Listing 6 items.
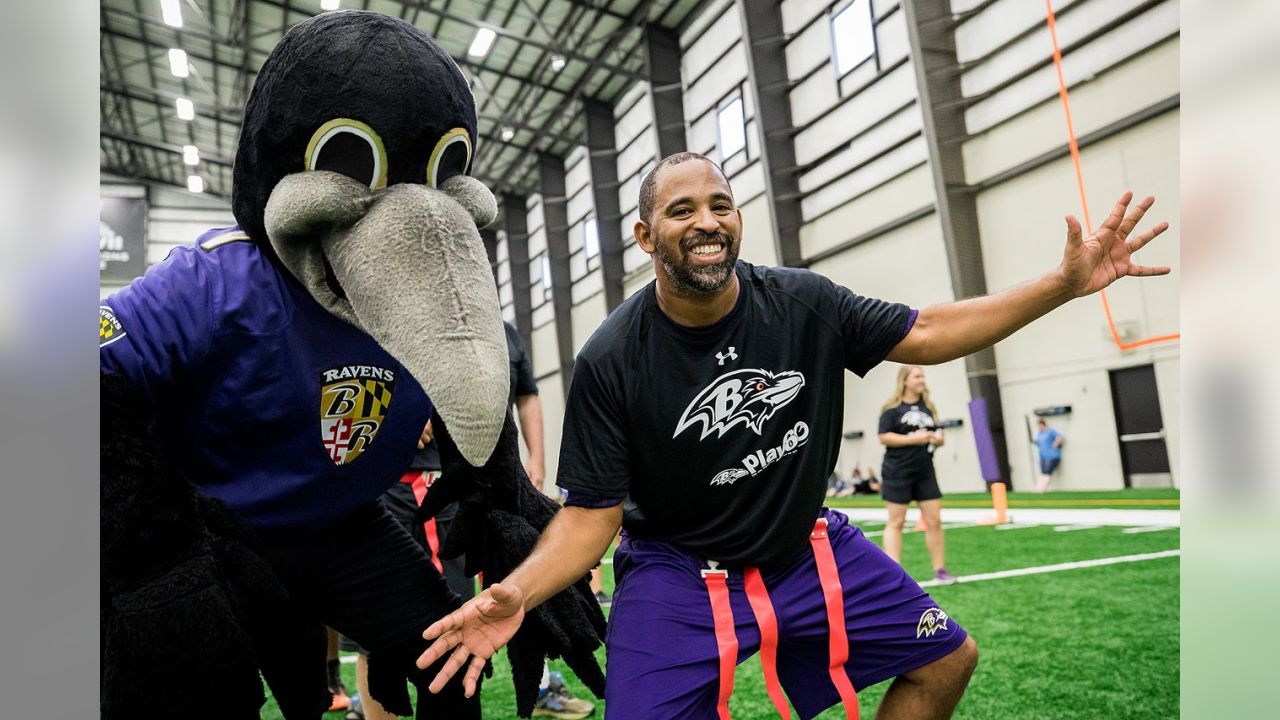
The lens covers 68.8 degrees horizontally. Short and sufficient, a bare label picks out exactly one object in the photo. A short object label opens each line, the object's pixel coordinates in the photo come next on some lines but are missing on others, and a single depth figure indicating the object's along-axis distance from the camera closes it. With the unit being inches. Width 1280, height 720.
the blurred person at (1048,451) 528.7
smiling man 91.6
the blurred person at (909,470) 251.6
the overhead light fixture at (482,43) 729.6
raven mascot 56.9
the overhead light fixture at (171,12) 725.9
